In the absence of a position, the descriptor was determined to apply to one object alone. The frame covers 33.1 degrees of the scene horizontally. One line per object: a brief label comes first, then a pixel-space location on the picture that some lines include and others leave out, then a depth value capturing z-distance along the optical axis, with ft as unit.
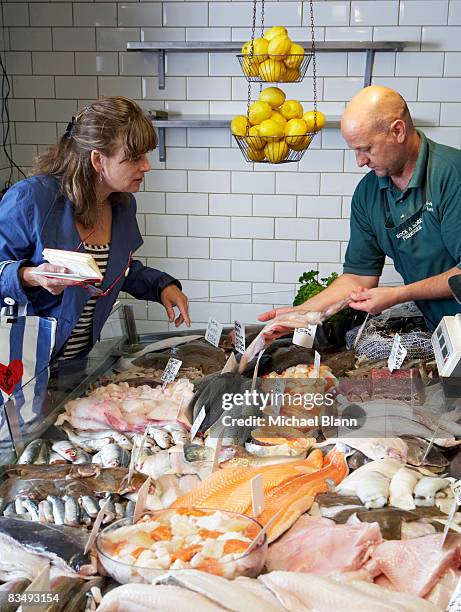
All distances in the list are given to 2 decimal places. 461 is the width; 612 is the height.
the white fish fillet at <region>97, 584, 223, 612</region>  4.26
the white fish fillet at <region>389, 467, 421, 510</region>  5.59
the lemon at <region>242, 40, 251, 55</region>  9.72
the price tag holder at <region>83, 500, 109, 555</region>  4.92
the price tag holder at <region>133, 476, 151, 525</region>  5.22
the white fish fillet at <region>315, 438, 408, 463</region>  6.24
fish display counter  4.58
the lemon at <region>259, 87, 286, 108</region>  9.48
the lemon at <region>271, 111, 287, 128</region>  9.41
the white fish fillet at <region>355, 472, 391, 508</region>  5.56
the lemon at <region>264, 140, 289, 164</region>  9.33
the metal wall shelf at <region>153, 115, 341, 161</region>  15.02
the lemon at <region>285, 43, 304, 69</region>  9.36
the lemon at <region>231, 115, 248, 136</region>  9.45
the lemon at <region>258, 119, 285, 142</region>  9.22
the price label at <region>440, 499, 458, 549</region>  4.97
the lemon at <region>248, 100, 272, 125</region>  9.37
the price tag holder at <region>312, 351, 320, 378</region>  7.61
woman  8.60
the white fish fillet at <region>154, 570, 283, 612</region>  4.28
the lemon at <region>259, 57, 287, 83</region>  9.36
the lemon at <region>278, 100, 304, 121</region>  9.54
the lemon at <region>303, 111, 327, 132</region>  9.56
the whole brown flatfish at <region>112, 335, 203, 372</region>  8.53
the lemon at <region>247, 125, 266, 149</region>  9.34
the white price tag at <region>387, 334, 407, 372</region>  7.69
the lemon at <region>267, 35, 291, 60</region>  9.16
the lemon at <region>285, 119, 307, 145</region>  9.27
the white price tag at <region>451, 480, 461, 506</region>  5.41
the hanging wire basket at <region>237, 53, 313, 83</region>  9.36
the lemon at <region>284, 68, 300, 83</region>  9.53
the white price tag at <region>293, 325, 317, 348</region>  8.34
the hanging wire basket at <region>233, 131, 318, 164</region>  9.32
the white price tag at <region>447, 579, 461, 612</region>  4.45
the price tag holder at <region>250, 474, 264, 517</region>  5.29
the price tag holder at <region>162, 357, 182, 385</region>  7.95
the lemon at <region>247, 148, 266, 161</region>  9.60
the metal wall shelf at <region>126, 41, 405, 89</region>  14.40
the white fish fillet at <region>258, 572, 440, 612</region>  4.34
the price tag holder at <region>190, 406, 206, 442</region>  6.83
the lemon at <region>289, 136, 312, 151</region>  9.39
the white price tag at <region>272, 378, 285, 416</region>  6.75
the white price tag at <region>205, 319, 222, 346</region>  8.69
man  9.22
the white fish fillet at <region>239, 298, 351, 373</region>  8.01
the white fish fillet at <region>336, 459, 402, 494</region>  5.87
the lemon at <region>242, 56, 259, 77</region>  9.57
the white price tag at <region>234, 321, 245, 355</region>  8.32
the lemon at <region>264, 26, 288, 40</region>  9.20
